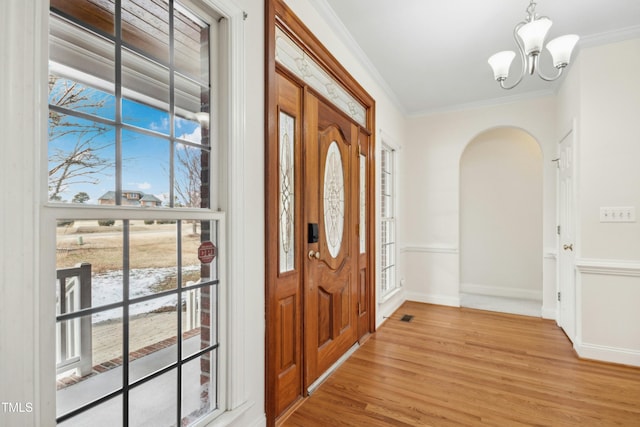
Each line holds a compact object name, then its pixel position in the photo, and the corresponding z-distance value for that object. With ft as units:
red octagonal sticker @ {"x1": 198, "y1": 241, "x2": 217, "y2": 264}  4.52
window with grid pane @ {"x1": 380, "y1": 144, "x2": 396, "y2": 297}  12.63
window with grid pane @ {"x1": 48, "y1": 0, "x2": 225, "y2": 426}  3.14
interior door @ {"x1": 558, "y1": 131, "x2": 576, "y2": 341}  9.79
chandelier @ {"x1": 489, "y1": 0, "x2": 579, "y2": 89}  6.17
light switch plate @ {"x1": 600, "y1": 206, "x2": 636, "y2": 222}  8.47
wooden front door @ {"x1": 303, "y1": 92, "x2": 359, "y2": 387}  7.12
